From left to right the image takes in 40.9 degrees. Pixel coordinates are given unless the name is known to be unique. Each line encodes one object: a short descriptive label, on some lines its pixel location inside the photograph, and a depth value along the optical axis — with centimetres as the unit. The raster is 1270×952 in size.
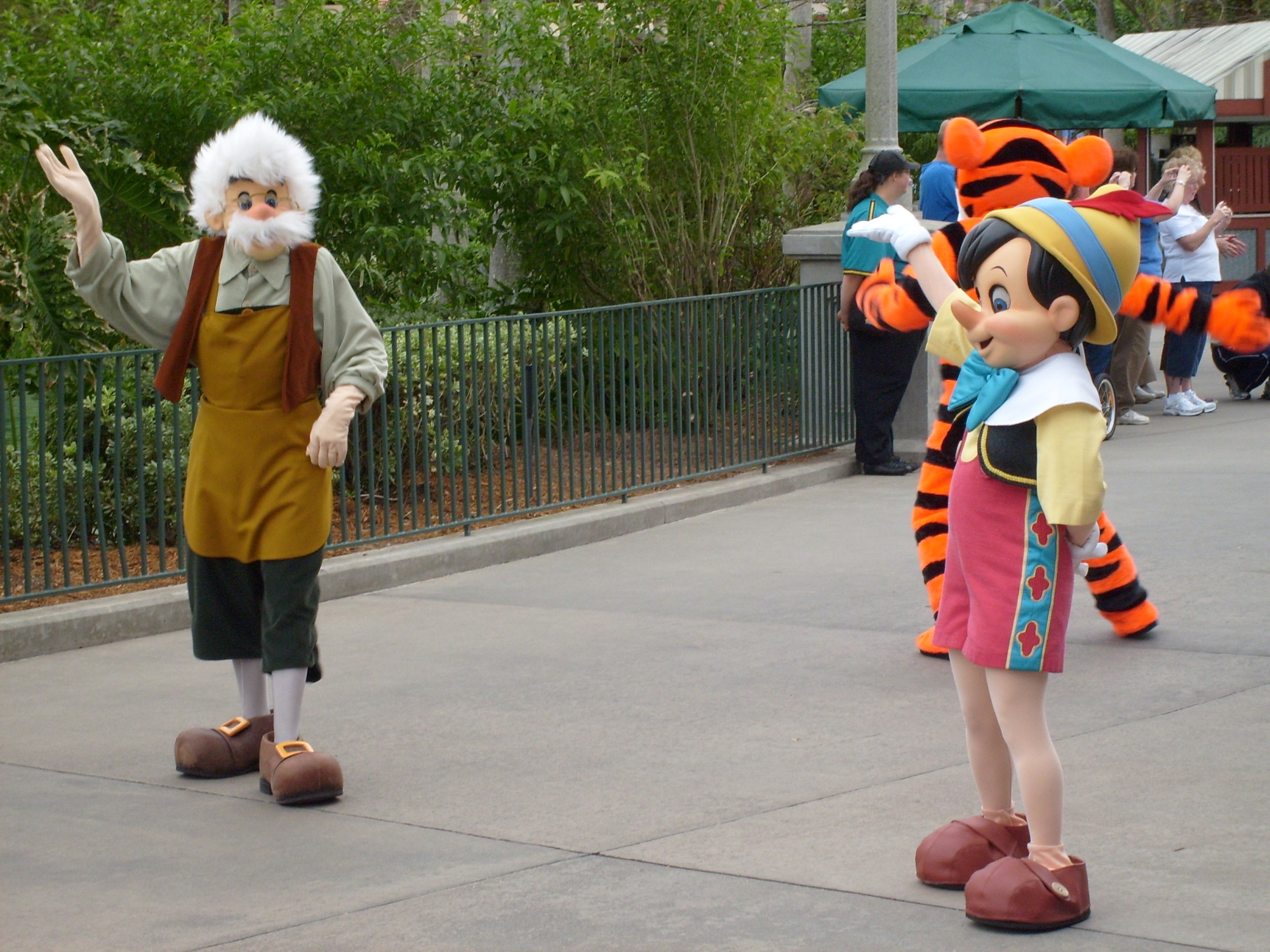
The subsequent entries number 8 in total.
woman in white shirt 1277
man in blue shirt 992
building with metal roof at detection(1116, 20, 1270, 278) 2025
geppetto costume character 488
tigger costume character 455
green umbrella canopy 1434
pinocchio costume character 368
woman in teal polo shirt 941
